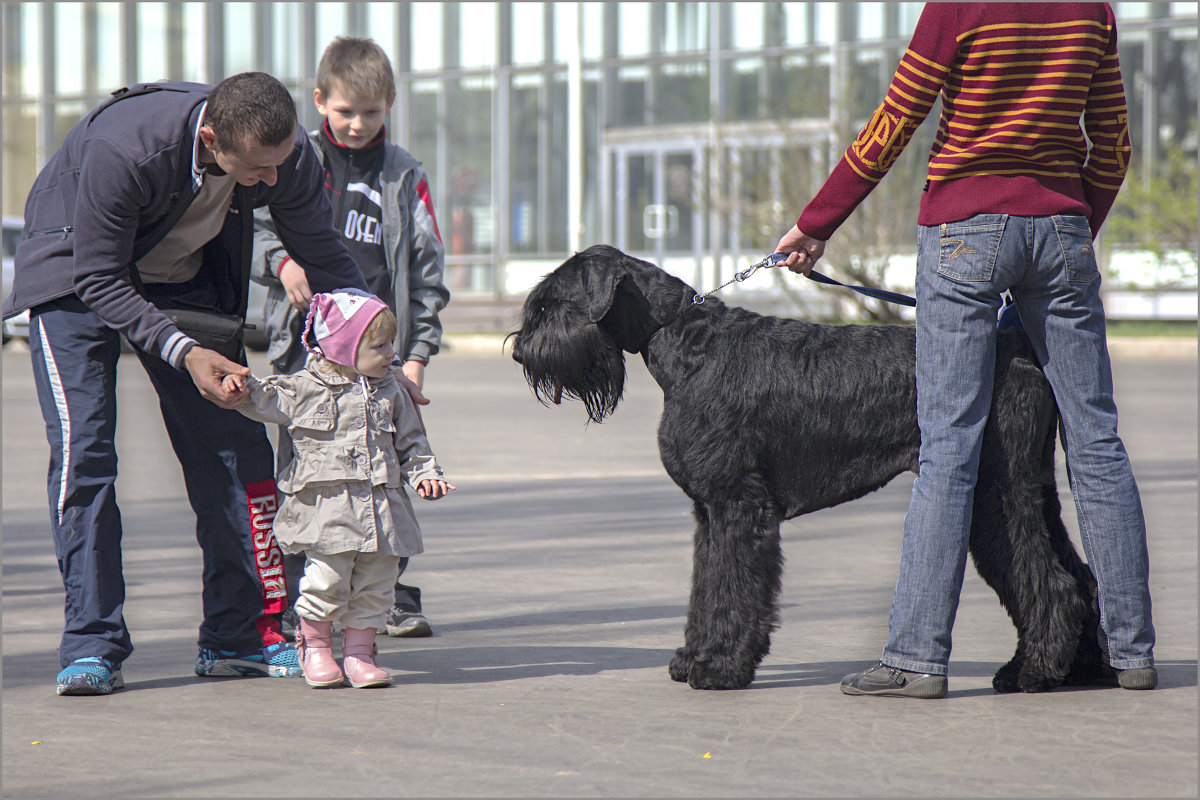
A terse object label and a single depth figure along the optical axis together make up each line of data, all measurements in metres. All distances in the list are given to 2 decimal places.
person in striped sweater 7.54
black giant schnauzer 7.98
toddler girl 8.17
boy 9.89
